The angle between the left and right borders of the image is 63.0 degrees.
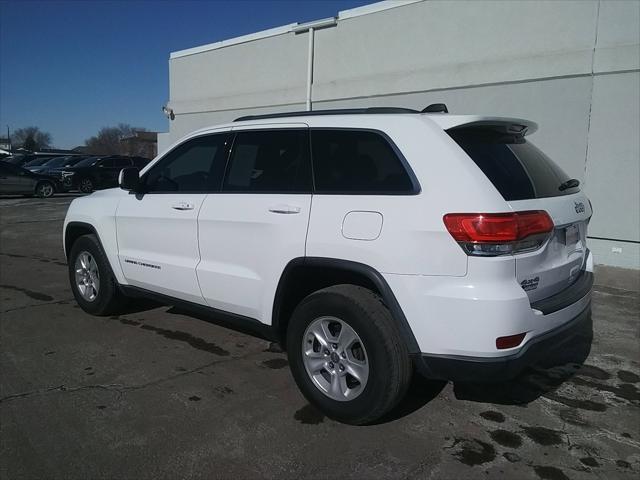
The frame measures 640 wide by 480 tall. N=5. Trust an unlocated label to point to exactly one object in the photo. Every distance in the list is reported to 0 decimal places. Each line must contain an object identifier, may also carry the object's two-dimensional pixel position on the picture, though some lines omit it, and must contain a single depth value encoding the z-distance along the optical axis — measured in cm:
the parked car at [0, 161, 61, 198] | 1875
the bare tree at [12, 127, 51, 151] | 8250
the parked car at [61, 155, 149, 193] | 2166
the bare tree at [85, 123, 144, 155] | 7170
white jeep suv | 271
